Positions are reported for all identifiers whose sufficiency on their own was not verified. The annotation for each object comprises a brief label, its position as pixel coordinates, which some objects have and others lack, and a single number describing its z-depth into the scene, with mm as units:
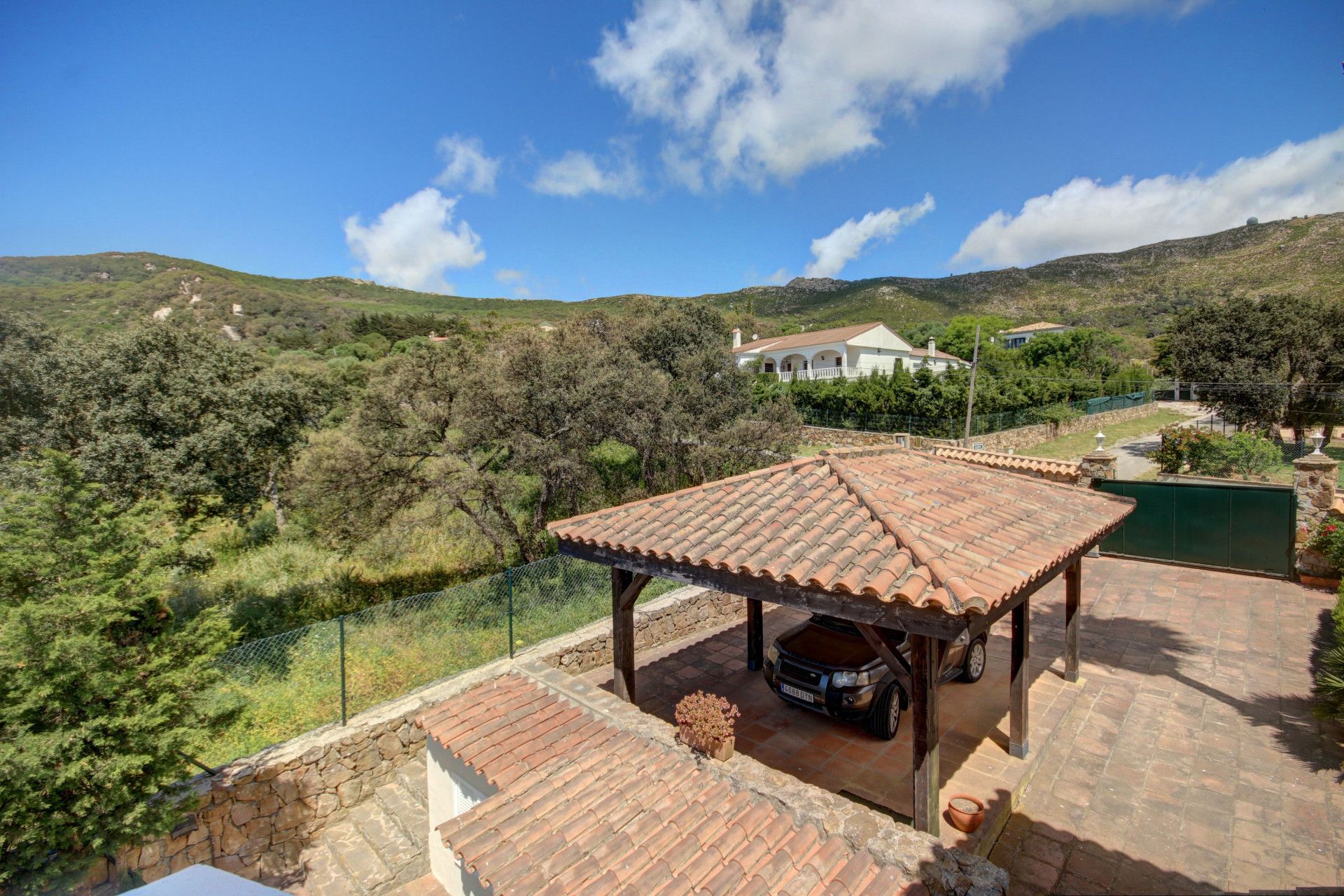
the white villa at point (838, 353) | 40500
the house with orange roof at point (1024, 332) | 58969
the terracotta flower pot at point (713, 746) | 4848
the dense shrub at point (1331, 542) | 10758
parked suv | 6531
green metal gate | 12008
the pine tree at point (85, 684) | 4387
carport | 4121
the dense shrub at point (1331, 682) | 6176
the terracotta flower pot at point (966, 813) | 4953
